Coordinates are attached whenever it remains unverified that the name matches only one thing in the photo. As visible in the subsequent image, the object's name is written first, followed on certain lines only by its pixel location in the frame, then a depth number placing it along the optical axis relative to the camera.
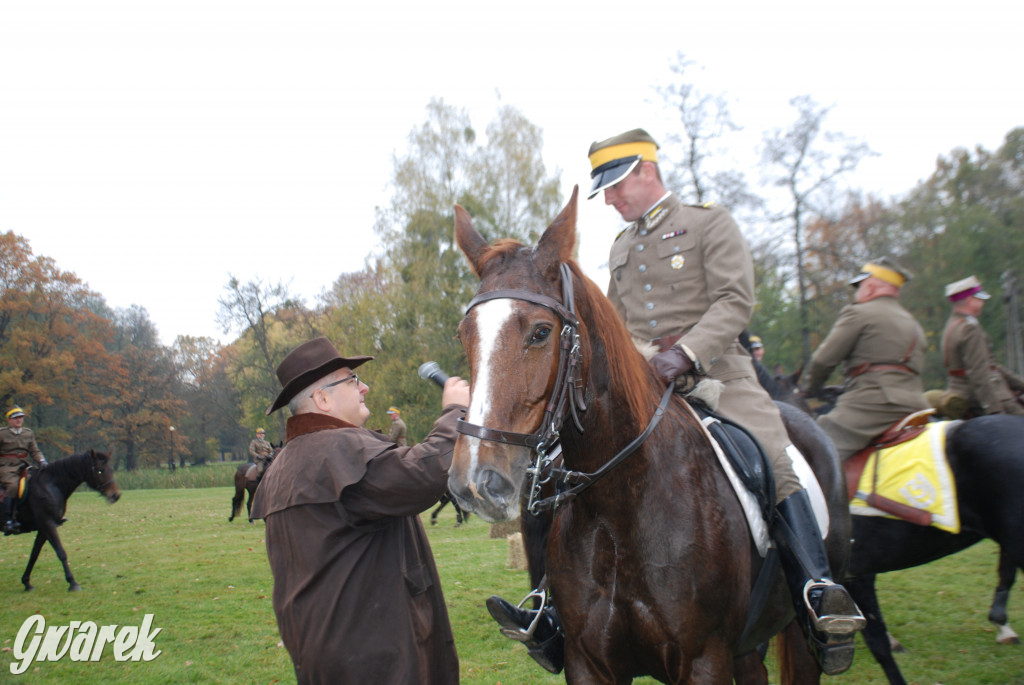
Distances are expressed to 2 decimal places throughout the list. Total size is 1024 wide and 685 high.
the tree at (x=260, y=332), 42.38
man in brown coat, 2.79
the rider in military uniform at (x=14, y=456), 10.92
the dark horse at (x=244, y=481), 19.05
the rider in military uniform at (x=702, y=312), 2.83
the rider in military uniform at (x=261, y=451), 19.25
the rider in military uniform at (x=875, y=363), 5.26
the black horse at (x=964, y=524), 4.57
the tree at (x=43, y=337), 32.47
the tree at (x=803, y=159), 24.56
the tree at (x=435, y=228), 27.64
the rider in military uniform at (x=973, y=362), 6.14
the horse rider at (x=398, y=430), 18.64
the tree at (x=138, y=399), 46.03
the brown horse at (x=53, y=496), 10.56
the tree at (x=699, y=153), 23.36
